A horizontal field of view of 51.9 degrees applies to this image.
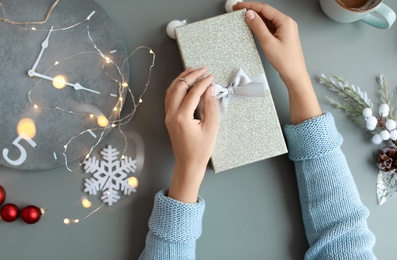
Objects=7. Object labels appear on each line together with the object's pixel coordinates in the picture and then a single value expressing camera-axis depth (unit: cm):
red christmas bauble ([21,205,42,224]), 93
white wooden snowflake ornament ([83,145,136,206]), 97
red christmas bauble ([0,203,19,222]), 93
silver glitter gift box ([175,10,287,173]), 90
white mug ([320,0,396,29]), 92
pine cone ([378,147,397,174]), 98
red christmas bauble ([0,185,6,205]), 93
